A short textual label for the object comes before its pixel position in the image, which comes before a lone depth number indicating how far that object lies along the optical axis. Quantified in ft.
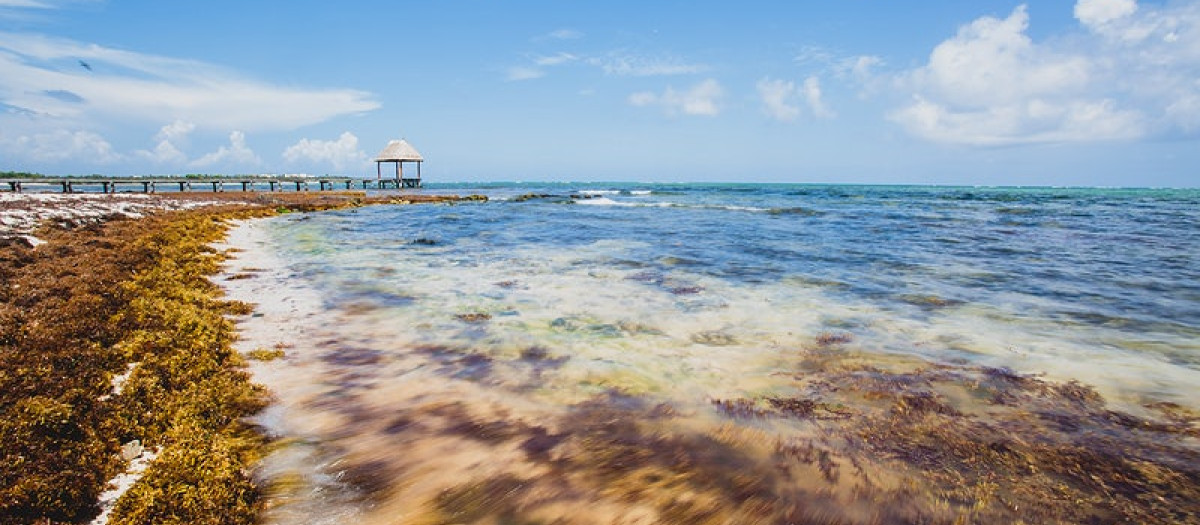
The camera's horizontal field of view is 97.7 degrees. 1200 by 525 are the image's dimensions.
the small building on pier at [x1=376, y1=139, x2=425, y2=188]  211.80
